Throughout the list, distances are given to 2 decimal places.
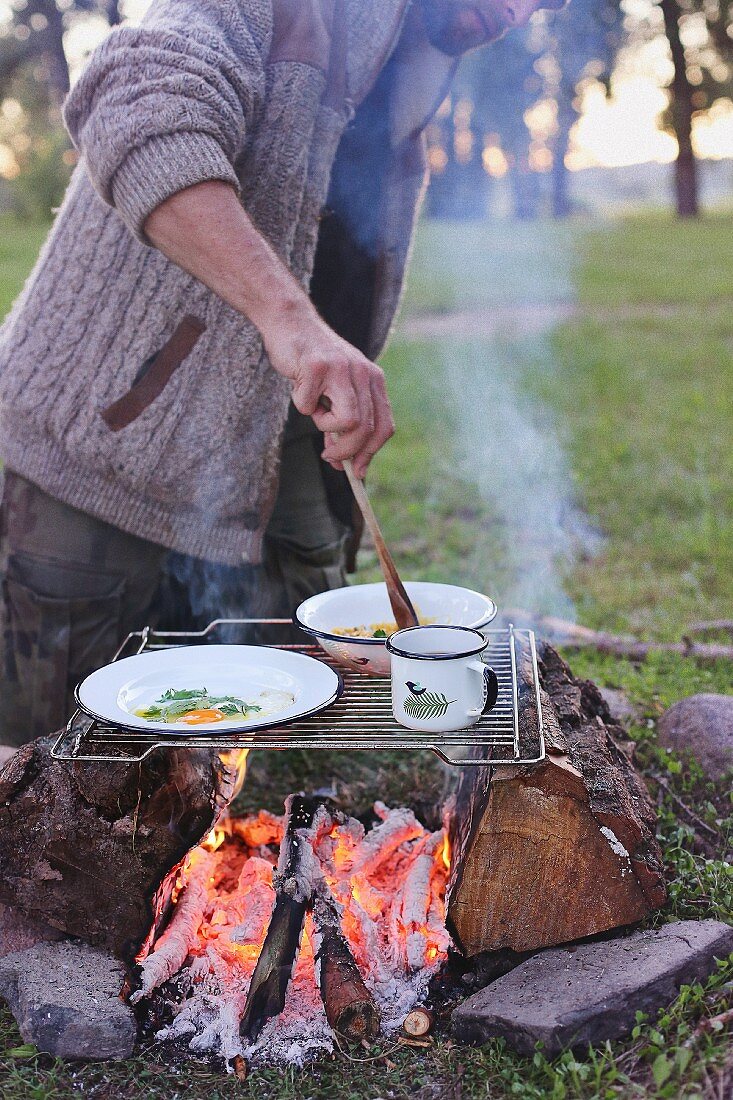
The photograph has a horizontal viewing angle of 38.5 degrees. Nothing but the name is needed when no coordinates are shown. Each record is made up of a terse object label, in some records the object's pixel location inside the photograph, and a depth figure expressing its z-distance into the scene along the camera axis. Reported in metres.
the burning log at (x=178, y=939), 2.18
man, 2.20
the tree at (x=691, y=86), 24.72
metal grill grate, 1.92
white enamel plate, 1.93
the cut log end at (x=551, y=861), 2.09
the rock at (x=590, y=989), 1.94
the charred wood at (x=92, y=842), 2.14
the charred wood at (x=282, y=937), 2.11
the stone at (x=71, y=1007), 2.04
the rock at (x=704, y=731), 2.91
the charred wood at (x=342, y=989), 2.08
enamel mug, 1.89
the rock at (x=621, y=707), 3.29
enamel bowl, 2.21
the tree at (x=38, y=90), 18.56
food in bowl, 2.26
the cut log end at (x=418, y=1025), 2.08
